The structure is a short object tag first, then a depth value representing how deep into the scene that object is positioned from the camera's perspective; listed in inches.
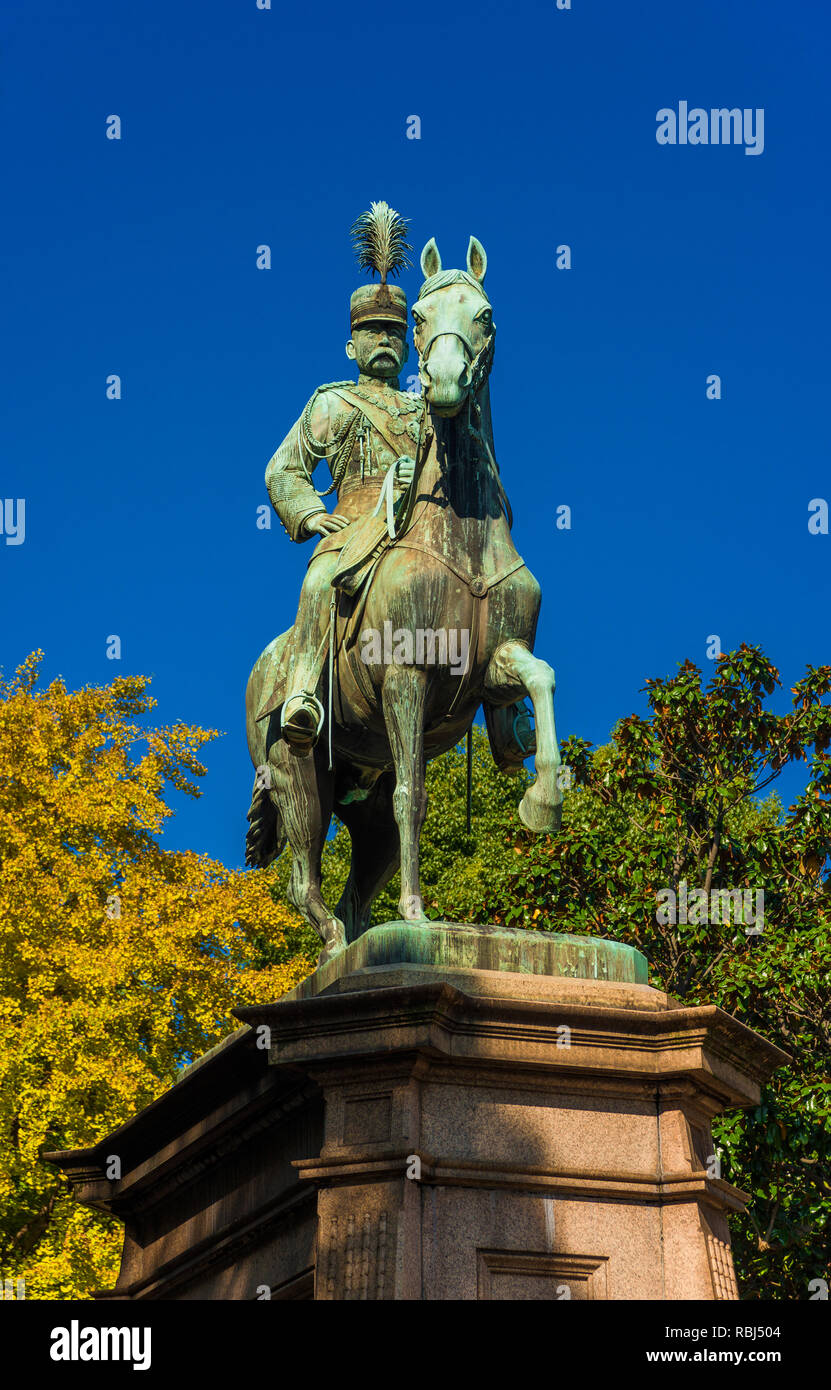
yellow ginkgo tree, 923.4
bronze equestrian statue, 386.6
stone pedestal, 329.7
